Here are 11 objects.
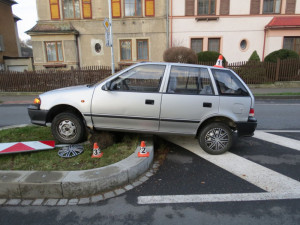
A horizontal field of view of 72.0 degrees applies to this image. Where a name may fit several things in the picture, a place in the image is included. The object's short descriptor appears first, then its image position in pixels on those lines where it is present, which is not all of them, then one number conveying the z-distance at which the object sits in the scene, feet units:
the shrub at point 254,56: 54.39
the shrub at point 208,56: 51.78
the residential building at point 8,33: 72.64
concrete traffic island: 9.09
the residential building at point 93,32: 59.11
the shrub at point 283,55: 48.61
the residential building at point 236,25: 57.57
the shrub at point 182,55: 45.47
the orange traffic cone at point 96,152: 12.01
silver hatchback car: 12.82
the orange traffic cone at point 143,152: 11.83
